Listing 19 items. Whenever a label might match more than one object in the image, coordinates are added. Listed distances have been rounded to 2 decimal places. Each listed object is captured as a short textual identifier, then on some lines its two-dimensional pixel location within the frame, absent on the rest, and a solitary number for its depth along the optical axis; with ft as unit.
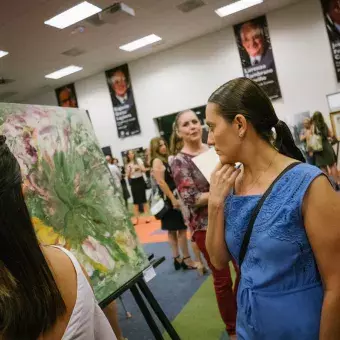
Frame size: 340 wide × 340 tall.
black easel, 6.57
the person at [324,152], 21.81
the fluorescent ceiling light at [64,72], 30.89
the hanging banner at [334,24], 24.80
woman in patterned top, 7.93
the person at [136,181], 27.71
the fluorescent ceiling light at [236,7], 23.97
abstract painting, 5.80
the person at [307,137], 22.76
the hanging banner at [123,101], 33.47
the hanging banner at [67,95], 36.22
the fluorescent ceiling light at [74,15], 19.57
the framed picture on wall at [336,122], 23.43
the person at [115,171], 22.69
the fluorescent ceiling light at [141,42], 27.20
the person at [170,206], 13.11
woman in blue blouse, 3.64
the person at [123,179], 30.11
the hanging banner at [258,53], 27.20
